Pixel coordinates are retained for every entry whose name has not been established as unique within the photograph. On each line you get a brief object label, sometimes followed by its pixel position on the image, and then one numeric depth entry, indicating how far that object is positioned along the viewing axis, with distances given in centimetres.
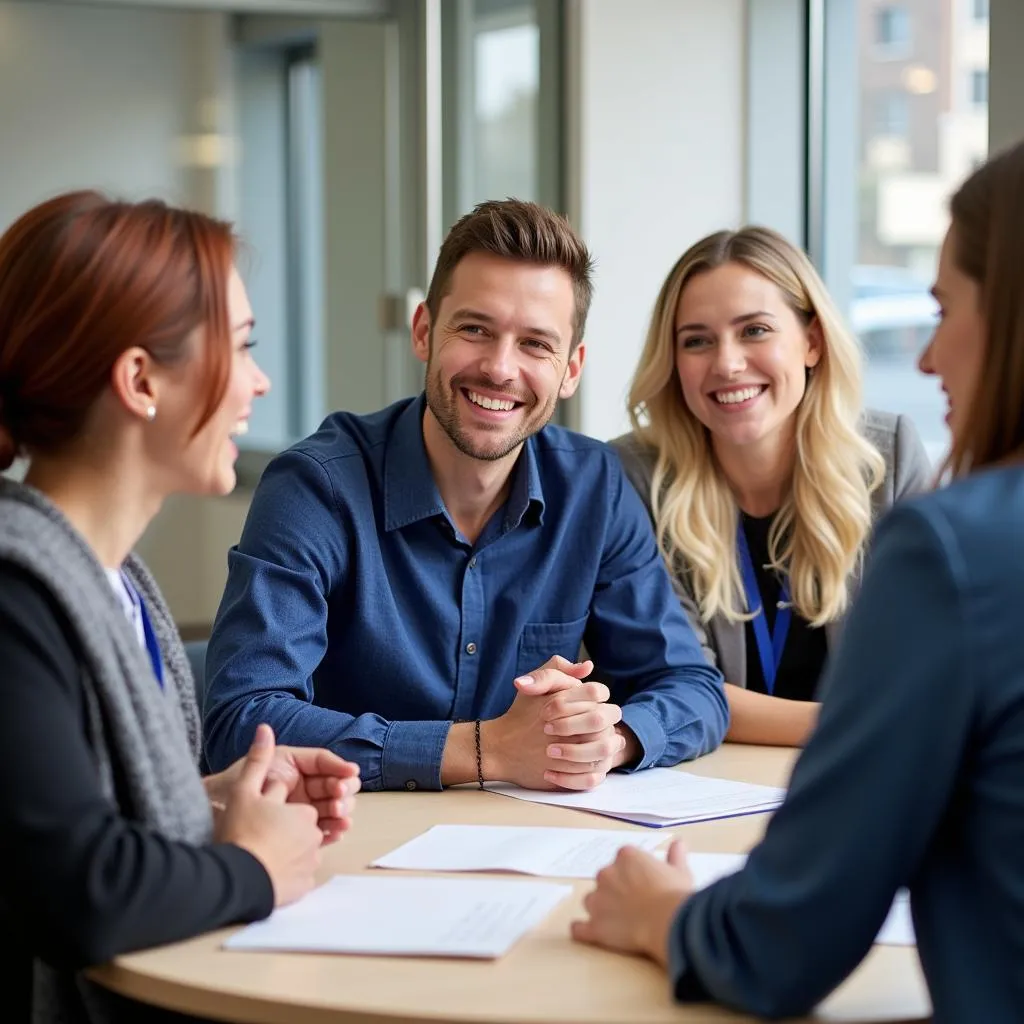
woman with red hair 156
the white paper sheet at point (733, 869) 163
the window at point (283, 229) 432
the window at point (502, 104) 331
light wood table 153
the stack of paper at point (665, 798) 186
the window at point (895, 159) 302
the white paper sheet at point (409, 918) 160
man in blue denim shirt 205
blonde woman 230
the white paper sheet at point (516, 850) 174
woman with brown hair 137
